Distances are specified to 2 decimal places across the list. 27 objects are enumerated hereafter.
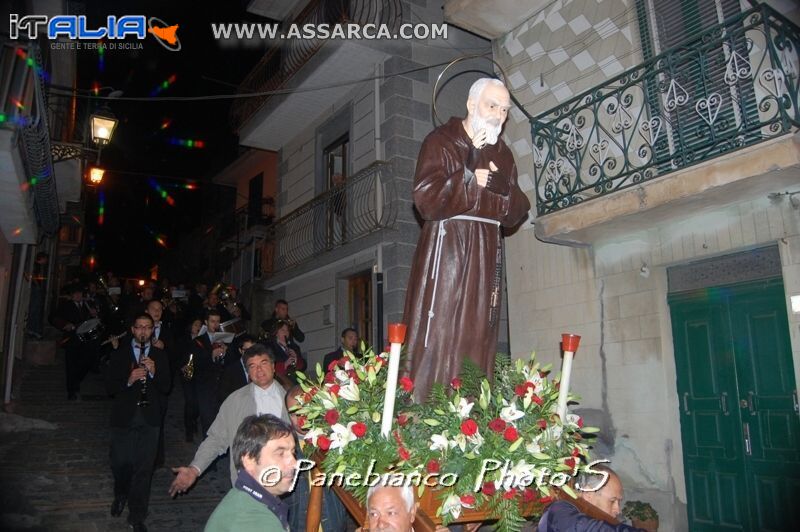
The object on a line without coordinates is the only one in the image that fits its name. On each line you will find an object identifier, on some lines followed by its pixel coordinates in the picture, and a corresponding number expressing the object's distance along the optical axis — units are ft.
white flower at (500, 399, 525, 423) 8.61
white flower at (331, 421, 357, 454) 8.46
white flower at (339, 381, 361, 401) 9.18
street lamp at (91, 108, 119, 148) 32.99
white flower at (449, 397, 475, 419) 8.53
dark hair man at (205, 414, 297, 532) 7.83
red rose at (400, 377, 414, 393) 9.13
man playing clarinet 18.54
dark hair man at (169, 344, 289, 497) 13.98
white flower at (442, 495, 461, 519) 7.99
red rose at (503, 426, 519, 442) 8.25
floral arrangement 8.14
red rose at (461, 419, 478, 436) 8.16
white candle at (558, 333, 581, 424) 8.78
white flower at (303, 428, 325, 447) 9.10
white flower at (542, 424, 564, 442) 8.75
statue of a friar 10.16
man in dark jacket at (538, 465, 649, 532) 8.50
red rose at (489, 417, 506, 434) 8.37
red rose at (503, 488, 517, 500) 8.14
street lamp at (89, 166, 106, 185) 38.70
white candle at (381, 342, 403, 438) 8.22
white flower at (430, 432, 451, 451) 8.22
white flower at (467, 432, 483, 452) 8.27
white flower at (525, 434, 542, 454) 8.35
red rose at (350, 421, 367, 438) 8.38
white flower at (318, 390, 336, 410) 9.19
